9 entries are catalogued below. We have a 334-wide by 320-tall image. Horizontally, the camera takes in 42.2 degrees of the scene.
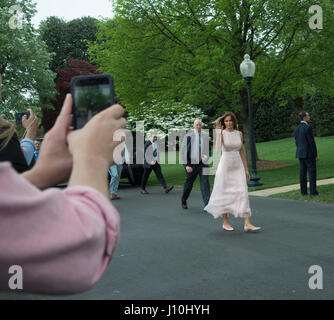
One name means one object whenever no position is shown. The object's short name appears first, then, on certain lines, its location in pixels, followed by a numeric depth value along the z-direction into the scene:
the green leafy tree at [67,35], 41.00
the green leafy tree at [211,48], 17.83
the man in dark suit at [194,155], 10.40
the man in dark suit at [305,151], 11.33
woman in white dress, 7.54
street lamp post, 14.60
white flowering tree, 35.41
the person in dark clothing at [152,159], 14.83
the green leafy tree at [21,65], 28.27
